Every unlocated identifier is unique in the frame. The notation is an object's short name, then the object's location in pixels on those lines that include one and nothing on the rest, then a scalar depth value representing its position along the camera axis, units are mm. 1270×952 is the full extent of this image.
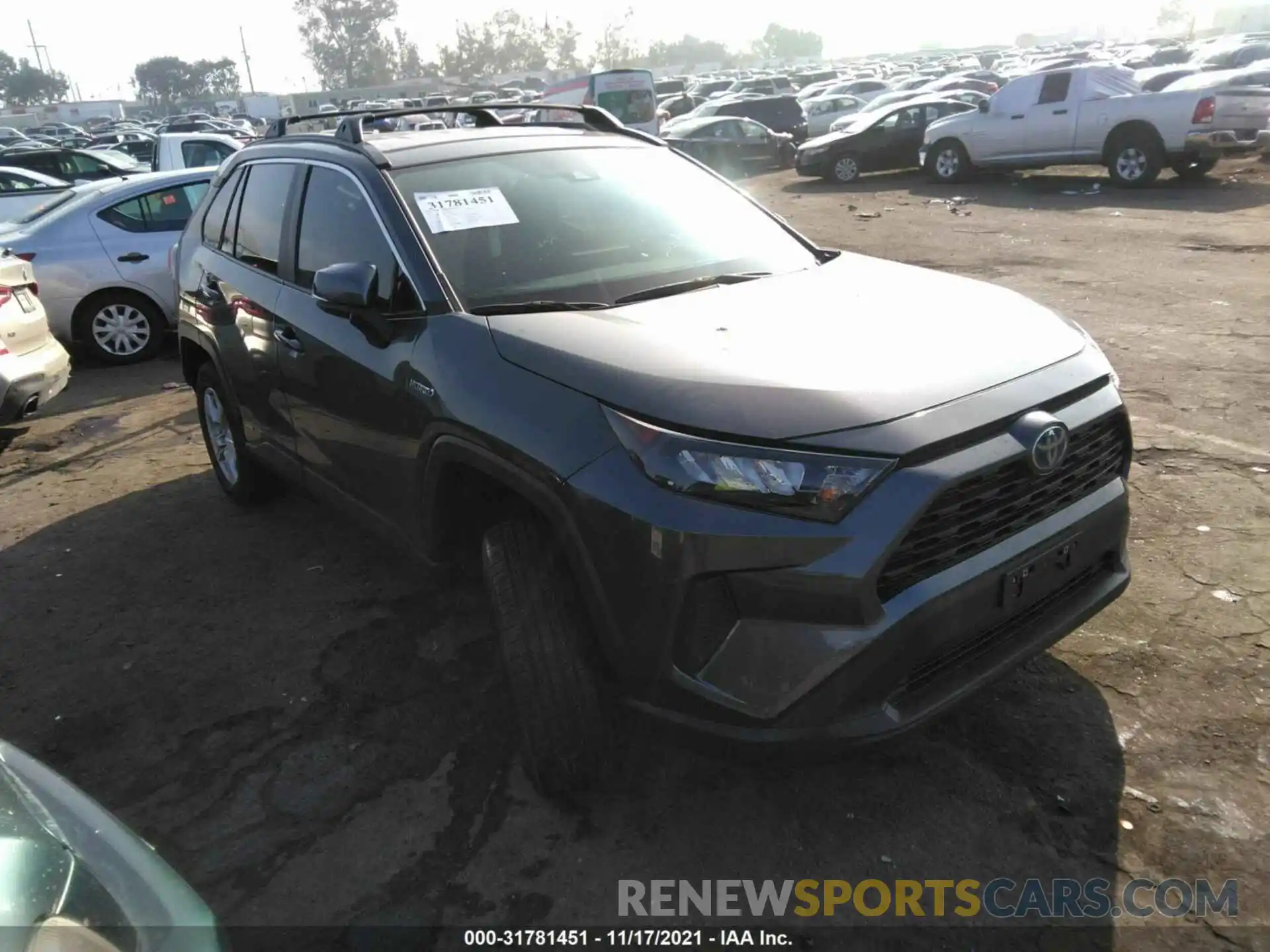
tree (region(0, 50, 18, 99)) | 101138
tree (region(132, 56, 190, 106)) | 104938
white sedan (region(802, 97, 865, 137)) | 25750
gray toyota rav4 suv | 2156
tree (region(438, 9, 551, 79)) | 110625
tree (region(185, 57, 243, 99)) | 107625
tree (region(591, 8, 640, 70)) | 111812
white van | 22766
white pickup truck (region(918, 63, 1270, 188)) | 13539
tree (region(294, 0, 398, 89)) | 113062
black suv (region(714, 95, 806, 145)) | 23969
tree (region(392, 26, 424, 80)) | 114812
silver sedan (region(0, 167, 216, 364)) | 8180
